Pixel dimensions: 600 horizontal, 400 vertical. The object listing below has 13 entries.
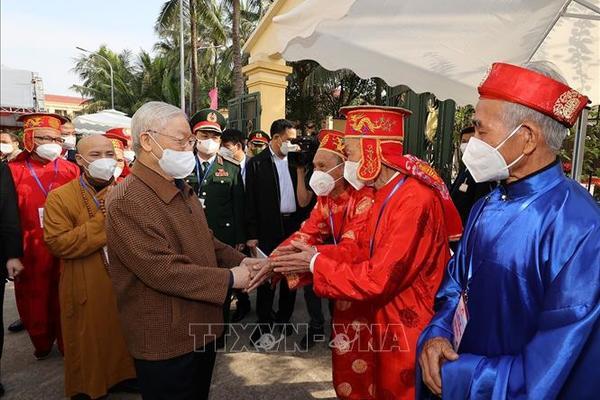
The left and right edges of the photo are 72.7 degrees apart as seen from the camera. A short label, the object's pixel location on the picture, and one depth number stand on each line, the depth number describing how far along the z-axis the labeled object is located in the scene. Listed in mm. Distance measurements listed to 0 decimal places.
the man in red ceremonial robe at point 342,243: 2289
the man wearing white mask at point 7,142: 5053
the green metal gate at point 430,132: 6000
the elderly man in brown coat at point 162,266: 1898
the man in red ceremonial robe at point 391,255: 1953
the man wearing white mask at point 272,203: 4500
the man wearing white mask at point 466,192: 4418
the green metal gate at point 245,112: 8555
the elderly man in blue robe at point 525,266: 1202
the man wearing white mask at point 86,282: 2918
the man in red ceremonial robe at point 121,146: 4126
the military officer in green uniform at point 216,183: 4441
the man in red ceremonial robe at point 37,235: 3938
